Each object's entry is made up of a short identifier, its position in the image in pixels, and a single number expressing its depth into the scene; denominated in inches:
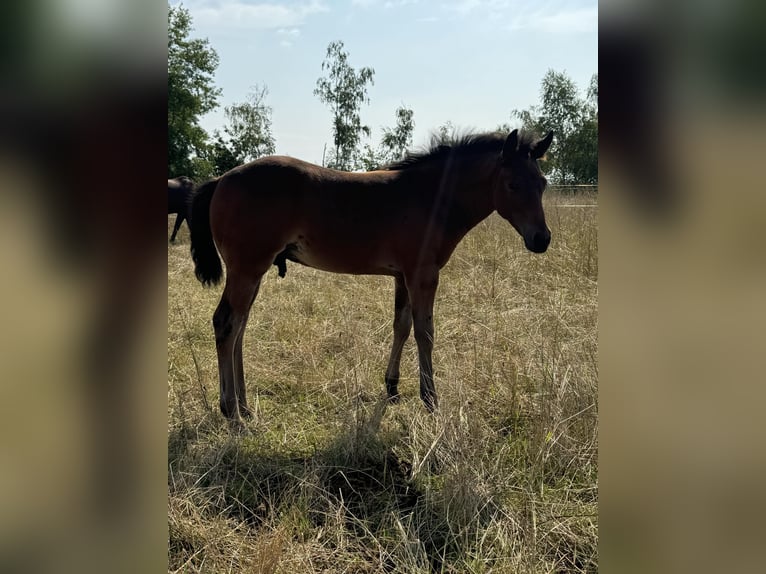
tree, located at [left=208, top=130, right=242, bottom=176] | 1064.8
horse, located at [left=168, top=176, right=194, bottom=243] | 453.4
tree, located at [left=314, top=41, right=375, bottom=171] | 1204.5
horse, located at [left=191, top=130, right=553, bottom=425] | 144.3
